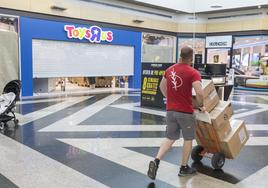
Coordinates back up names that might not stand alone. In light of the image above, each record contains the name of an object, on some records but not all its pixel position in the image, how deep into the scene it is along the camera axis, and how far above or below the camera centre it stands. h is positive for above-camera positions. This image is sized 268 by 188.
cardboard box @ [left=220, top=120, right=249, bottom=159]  3.79 -0.94
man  3.33 -0.41
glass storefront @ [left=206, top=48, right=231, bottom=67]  17.23 +0.68
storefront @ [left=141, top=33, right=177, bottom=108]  8.58 +0.27
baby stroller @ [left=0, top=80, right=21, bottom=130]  6.02 -0.90
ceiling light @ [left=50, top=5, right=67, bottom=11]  11.56 +2.15
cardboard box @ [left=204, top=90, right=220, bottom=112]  3.68 -0.43
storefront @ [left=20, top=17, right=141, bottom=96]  11.11 +0.49
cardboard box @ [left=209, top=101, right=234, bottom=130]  3.65 -0.59
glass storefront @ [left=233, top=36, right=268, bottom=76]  15.91 +0.78
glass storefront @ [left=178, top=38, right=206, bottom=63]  17.56 +1.35
